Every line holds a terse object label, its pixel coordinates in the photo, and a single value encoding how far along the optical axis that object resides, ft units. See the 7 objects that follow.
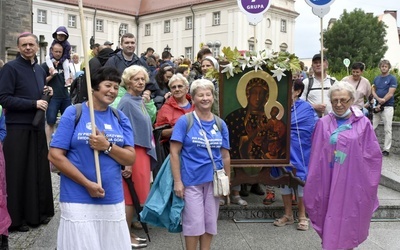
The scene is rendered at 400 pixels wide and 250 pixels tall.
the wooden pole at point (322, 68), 19.90
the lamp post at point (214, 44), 62.15
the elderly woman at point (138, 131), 16.52
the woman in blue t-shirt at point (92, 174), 11.04
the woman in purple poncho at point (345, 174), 14.94
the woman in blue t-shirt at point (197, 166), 14.26
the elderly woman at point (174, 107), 18.02
